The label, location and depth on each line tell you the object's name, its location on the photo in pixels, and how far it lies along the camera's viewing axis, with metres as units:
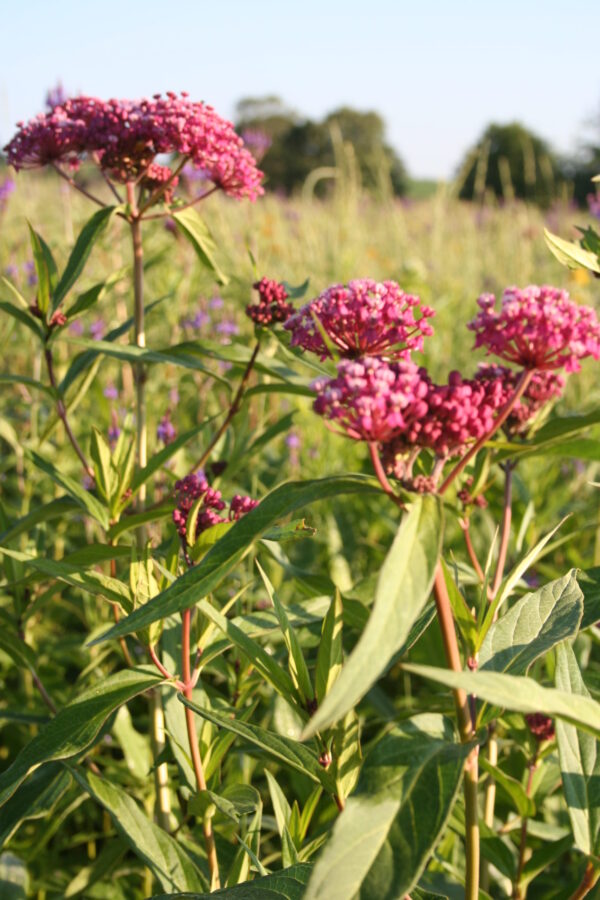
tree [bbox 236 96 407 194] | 27.45
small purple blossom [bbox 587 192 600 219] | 2.33
